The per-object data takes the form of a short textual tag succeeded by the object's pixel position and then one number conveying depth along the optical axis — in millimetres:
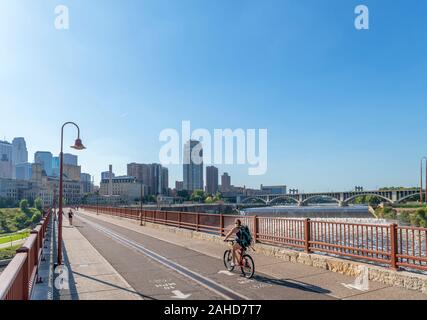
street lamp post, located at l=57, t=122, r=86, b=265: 11297
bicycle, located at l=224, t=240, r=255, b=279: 9141
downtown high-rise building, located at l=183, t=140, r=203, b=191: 105025
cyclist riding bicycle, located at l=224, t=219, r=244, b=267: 9684
